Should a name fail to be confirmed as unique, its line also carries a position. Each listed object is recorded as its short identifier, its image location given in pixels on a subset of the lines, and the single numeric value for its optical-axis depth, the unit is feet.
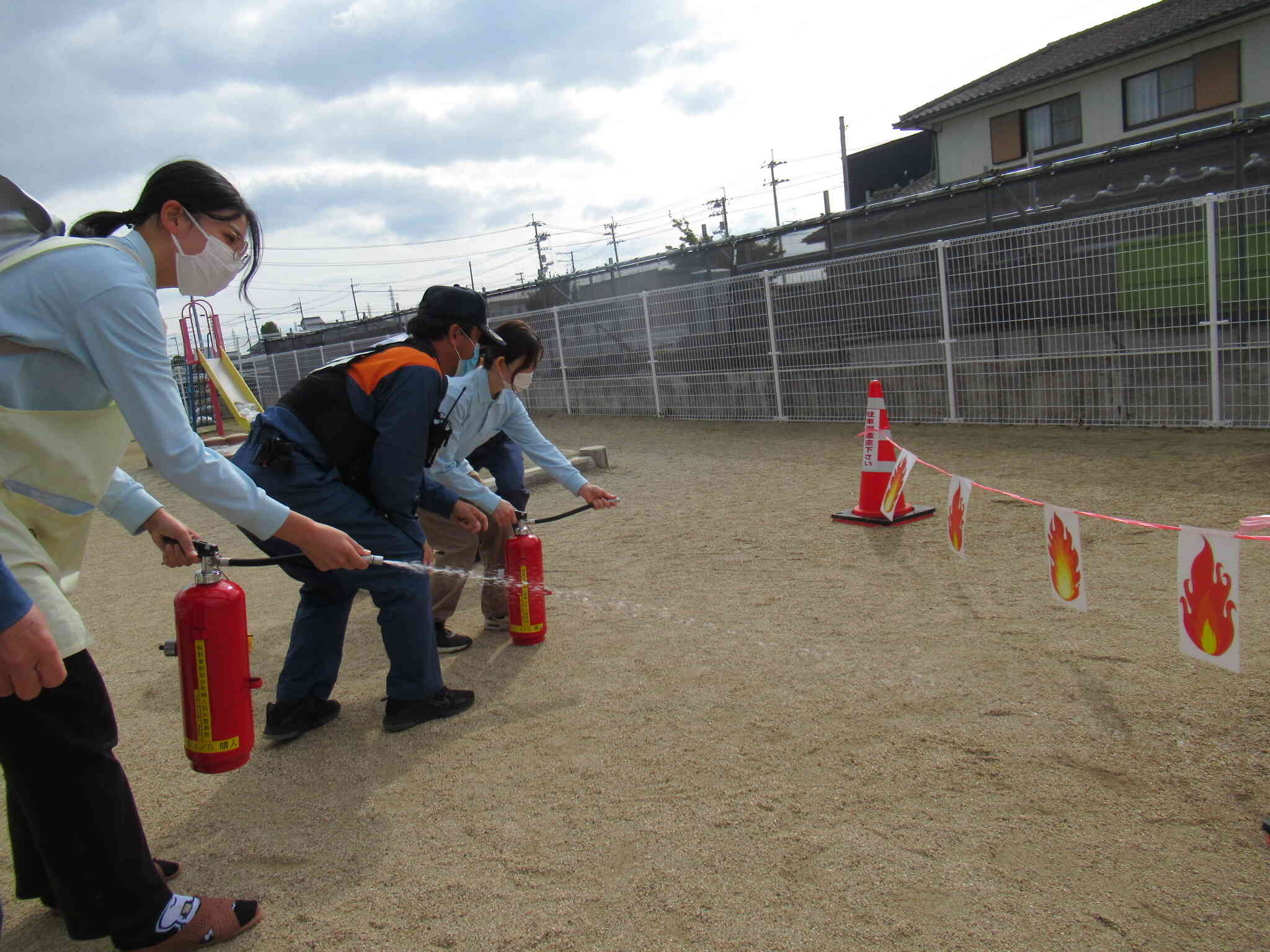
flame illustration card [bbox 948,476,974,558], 14.58
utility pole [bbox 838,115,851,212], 104.80
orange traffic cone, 19.35
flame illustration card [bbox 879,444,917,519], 18.21
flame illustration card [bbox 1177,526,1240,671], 8.23
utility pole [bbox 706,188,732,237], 147.43
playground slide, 57.77
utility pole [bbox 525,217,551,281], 182.19
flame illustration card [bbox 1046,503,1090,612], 11.13
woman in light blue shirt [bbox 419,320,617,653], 13.39
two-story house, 57.98
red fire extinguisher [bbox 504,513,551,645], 13.35
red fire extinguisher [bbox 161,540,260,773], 7.54
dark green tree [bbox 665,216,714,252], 102.94
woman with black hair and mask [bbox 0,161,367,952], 5.61
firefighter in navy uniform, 9.84
